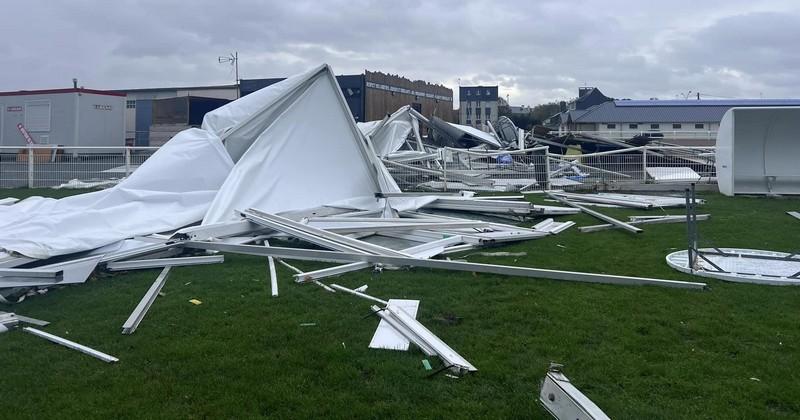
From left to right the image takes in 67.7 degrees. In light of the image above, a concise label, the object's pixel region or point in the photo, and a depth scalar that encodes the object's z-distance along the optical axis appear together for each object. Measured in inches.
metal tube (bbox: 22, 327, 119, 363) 159.6
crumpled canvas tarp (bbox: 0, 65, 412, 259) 280.7
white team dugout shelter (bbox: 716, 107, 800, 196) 501.4
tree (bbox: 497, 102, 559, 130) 2463.1
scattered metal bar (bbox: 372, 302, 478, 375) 149.6
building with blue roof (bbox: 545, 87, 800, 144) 2009.1
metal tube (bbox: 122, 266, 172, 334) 182.2
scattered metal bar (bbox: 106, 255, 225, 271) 254.5
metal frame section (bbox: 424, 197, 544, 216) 381.1
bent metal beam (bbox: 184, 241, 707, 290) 226.7
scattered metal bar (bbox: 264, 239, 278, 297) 225.1
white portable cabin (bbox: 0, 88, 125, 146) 1134.4
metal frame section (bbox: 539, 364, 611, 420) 109.7
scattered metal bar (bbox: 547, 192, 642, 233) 346.6
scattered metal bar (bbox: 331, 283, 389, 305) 208.3
